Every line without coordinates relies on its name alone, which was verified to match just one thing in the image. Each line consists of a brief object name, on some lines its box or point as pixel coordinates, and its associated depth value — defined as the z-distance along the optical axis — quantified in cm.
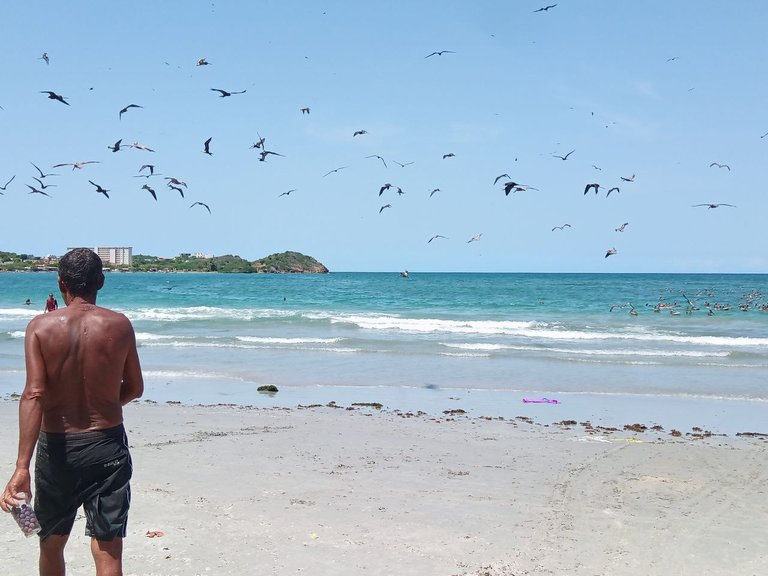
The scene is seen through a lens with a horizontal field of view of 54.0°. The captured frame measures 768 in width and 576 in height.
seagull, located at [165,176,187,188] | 1410
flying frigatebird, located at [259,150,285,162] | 1388
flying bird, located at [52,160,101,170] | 1208
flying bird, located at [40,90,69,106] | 1134
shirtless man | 357
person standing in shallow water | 1740
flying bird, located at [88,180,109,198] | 1318
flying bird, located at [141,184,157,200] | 1281
